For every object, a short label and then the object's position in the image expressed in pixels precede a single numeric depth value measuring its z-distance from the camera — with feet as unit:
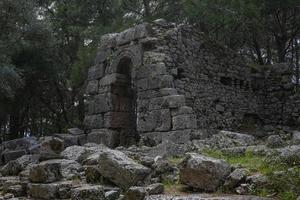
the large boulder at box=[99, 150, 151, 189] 20.24
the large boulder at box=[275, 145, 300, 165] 19.13
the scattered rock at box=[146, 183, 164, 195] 18.61
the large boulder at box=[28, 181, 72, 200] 21.57
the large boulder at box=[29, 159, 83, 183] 23.45
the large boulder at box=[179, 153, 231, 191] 18.47
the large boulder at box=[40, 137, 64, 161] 30.08
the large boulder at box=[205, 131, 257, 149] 31.27
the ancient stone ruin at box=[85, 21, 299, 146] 41.86
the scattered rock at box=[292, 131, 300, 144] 25.47
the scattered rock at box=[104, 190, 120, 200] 19.13
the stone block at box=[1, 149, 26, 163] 41.09
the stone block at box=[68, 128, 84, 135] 49.01
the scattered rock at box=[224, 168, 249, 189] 18.28
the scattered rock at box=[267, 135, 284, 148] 25.84
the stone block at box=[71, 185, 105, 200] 19.40
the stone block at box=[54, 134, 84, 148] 45.50
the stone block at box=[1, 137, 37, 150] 46.33
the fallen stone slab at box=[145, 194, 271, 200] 16.63
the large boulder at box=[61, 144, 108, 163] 28.06
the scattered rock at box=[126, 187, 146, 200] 18.25
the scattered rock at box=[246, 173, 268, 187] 17.70
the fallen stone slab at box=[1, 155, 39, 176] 29.19
